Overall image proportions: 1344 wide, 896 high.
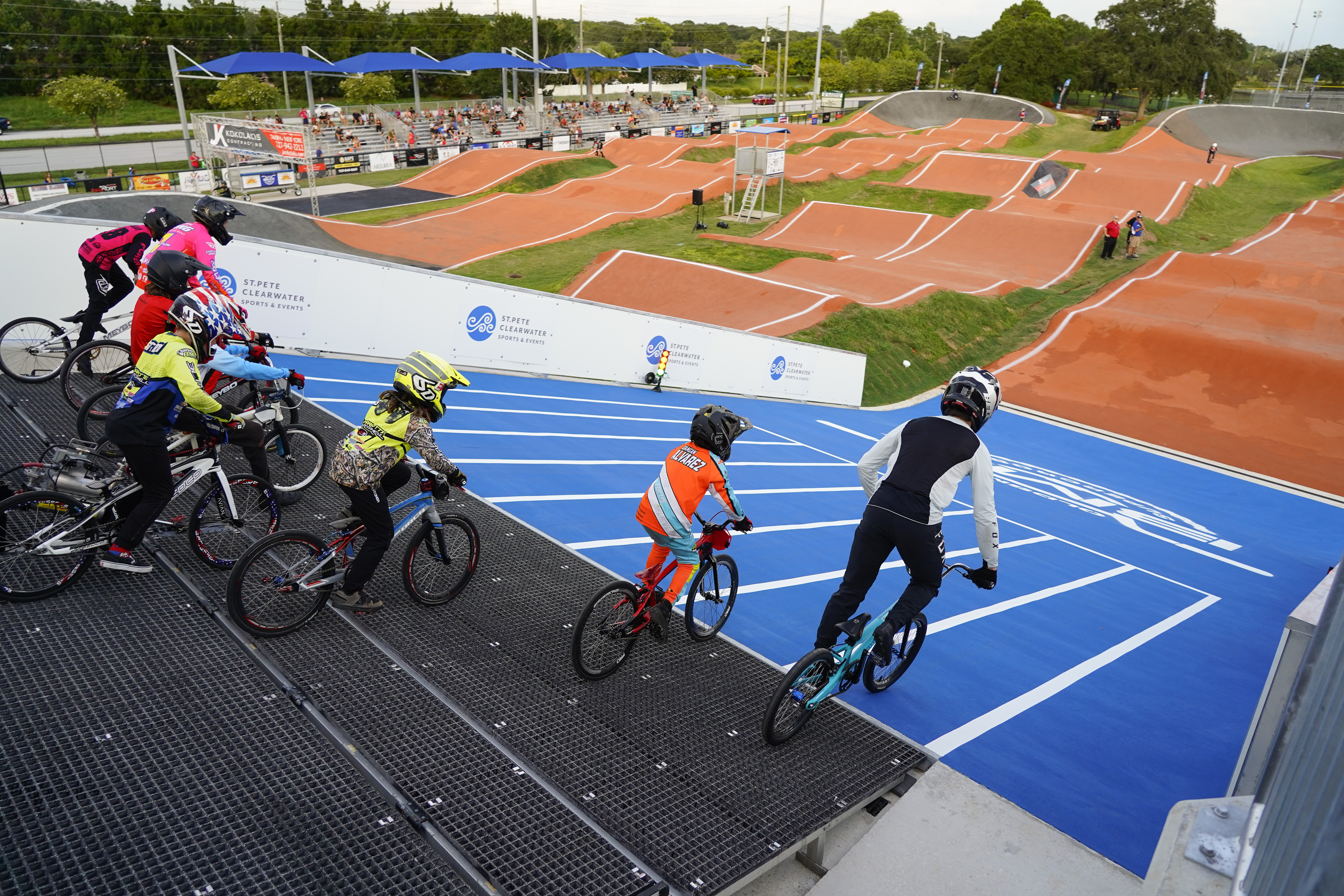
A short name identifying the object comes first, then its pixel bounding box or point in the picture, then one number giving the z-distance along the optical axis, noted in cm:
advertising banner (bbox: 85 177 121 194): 3055
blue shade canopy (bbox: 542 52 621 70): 6091
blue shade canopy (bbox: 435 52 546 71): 5678
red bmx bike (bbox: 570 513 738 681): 566
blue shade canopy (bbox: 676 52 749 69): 6862
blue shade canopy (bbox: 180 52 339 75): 4228
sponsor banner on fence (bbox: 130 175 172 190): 3328
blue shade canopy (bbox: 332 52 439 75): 5147
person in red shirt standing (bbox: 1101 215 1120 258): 3180
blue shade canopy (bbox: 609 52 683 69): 6506
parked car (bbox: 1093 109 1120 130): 6366
